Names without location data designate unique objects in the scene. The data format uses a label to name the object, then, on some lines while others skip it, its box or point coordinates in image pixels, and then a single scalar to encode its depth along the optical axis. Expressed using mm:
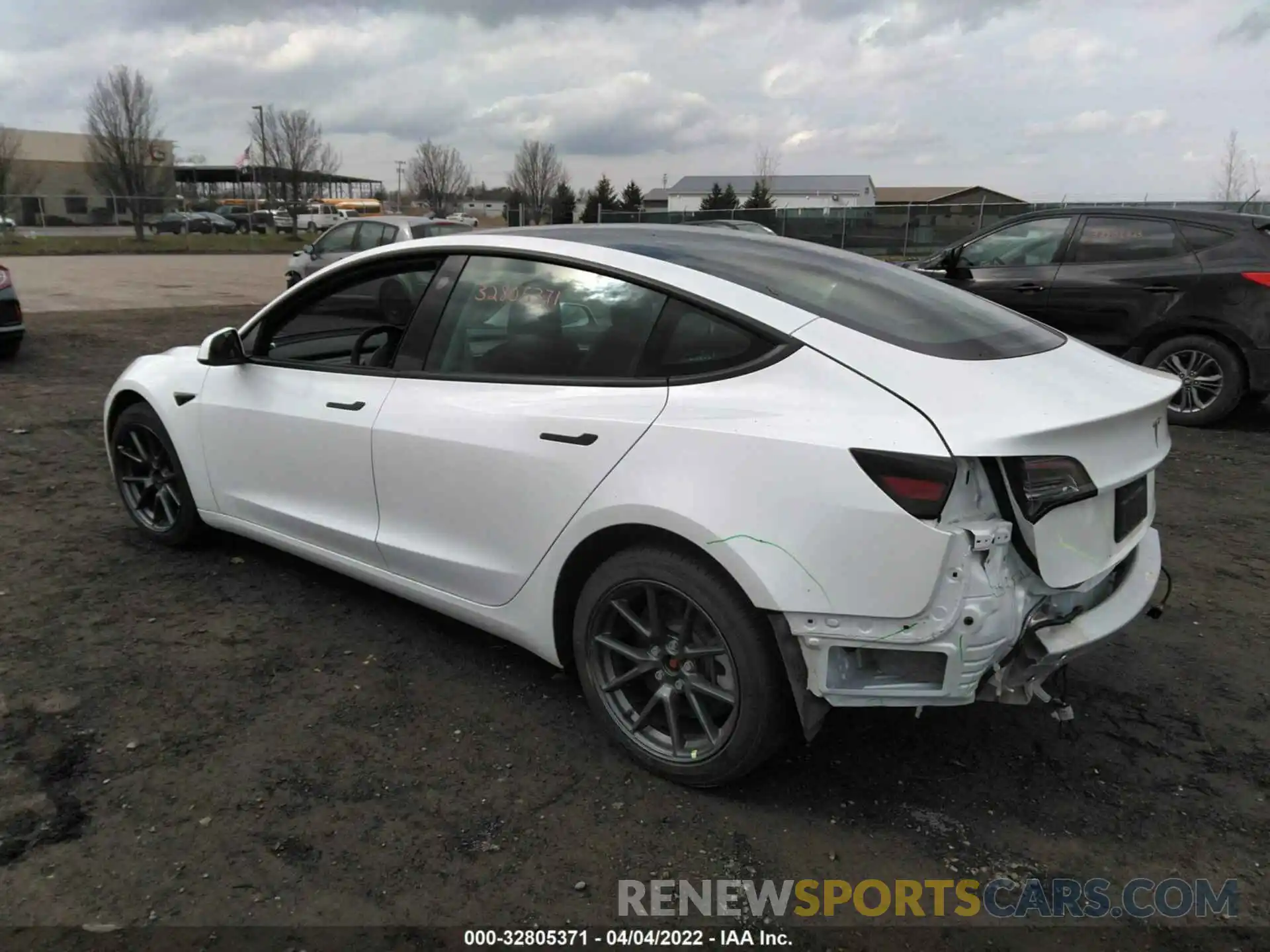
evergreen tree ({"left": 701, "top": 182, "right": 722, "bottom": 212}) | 51531
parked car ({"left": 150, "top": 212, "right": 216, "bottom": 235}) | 48312
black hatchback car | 7074
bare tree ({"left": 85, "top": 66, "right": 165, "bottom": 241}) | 46250
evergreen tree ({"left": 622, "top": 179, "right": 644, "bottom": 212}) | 60438
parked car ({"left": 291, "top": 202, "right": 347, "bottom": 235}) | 54719
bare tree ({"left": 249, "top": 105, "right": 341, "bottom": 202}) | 50250
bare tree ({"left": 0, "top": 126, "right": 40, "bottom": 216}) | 49062
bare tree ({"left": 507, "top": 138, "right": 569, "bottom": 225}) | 58562
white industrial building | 75750
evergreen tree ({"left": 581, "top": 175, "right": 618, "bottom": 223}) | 50091
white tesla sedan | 2223
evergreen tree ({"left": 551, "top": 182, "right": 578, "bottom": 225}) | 47844
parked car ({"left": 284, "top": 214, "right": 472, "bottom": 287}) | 12492
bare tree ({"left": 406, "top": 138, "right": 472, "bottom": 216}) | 63344
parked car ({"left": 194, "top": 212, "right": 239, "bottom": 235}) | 50344
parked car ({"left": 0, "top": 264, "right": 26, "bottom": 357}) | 9406
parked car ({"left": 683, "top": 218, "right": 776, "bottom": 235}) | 16741
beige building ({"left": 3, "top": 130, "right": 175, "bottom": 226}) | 42781
